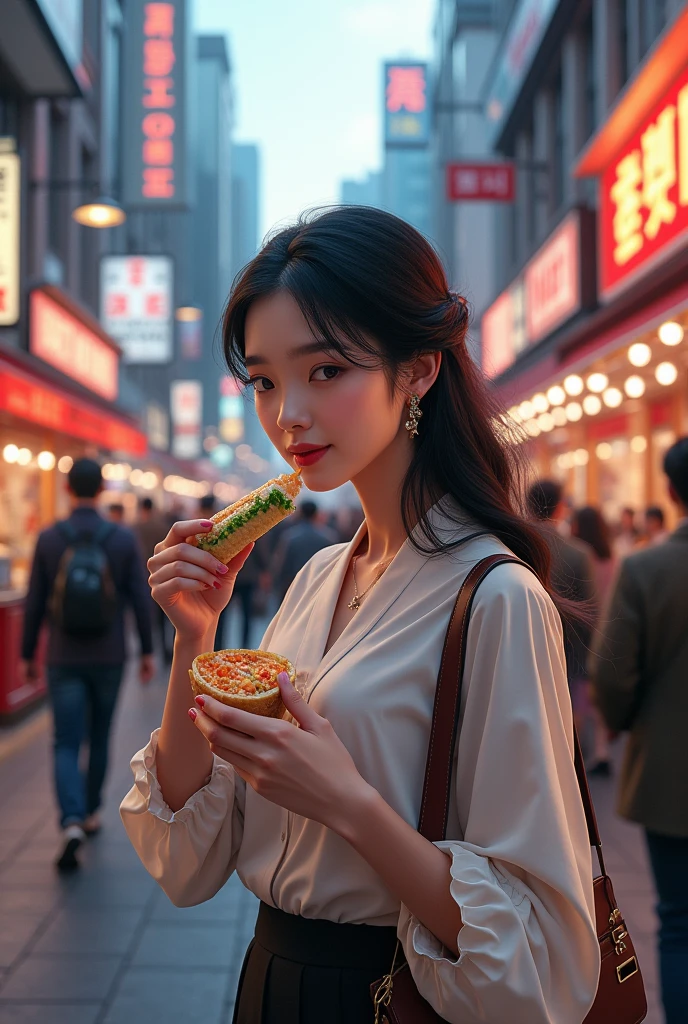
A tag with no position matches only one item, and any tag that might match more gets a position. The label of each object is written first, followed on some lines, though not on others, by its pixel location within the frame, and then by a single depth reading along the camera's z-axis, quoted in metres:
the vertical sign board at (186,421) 43.97
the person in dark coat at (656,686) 2.96
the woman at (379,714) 1.29
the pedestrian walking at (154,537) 11.43
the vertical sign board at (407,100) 29.80
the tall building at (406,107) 27.12
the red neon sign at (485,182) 14.66
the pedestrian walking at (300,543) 9.16
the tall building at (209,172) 95.94
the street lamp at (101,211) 10.98
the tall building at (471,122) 28.56
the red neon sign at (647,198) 7.20
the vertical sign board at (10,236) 8.70
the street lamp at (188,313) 22.92
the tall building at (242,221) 161.00
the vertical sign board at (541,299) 11.57
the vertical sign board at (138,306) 19.11
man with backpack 5.27
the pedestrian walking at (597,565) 6.64
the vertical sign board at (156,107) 16.56
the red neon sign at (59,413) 8.34
